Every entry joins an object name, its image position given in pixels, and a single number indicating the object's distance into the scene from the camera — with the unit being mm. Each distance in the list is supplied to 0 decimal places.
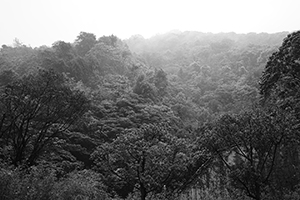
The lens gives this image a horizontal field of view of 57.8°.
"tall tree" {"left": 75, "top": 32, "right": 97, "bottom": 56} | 44825
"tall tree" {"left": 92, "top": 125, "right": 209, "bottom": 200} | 15117
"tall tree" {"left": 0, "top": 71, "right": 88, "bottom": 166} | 16547
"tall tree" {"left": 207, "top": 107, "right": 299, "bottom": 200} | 13859
